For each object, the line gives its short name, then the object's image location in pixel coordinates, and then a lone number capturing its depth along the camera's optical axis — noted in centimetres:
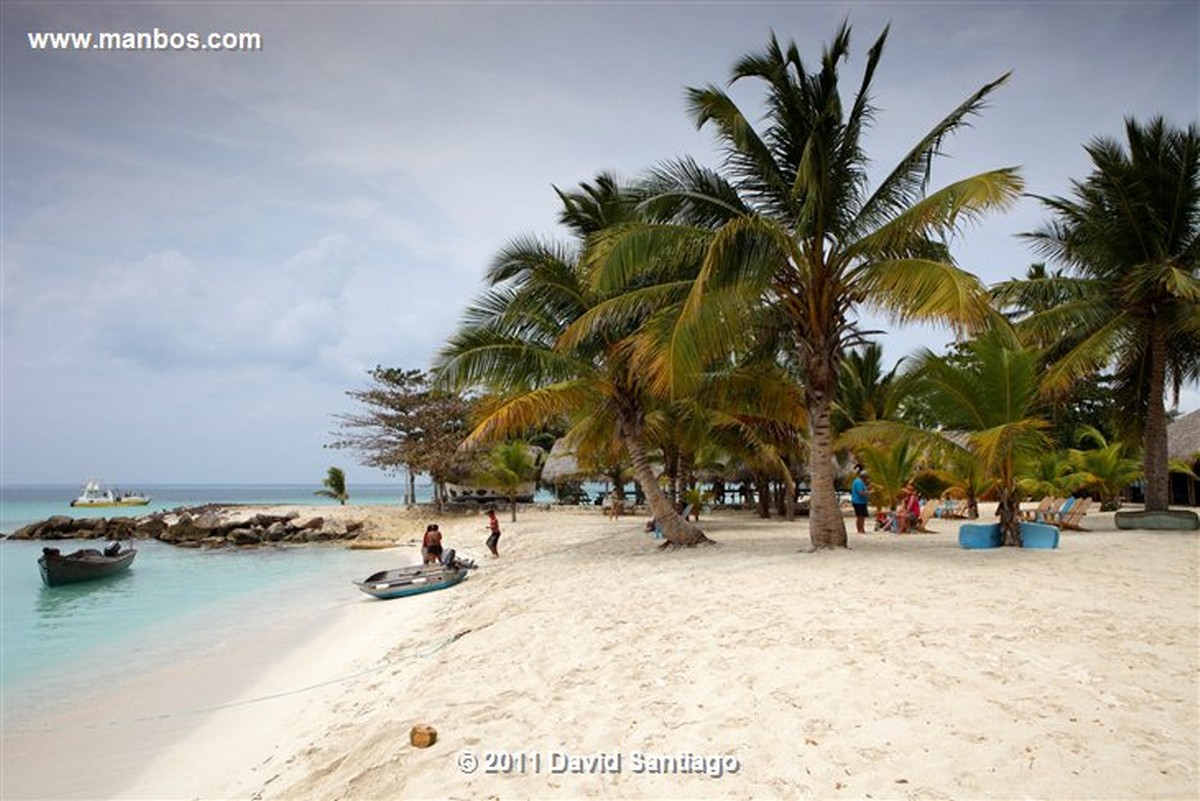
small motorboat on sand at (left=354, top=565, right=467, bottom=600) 1260
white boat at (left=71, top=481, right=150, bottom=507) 5659
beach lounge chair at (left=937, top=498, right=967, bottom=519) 1853
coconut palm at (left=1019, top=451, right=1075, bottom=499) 1781
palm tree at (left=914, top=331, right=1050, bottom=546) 985
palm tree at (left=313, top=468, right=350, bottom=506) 3928
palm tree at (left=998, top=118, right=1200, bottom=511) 1278
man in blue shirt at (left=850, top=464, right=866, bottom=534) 1448
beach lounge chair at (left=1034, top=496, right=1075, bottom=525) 1303
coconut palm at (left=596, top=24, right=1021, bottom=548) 890
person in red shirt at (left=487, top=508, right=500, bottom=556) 1605
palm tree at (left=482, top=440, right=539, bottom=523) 2716
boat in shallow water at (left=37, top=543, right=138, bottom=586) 1778
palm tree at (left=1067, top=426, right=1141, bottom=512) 1841
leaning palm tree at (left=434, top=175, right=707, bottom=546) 1184
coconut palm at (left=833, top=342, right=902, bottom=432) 2423
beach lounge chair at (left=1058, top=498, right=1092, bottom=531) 1290
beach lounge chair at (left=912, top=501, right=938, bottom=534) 1417
